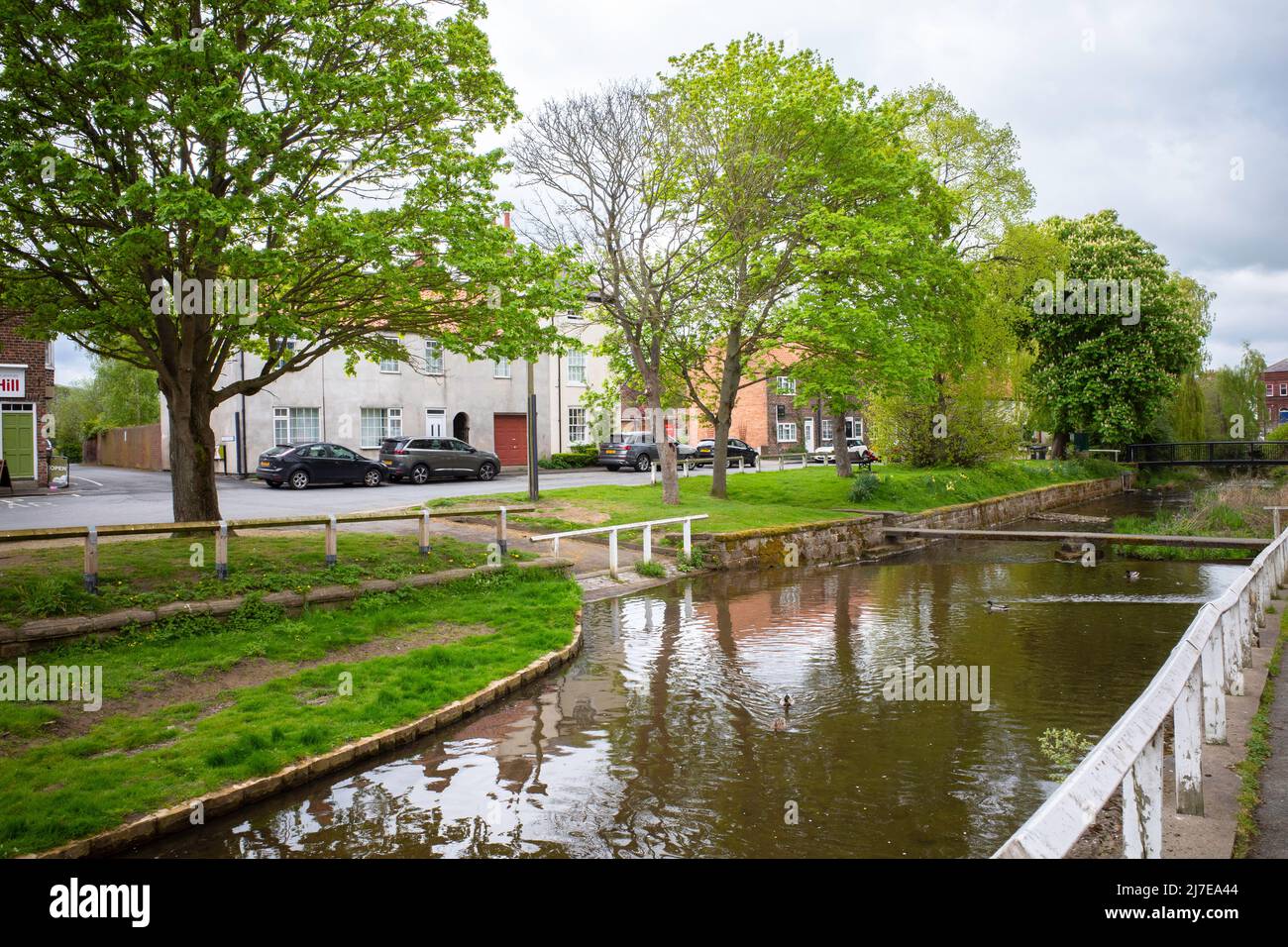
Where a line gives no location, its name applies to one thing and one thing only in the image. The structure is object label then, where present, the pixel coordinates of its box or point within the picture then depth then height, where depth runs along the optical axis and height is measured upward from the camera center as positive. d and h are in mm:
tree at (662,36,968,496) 21156 +6910
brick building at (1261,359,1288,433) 87812 +5723
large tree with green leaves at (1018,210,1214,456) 37500 +5044
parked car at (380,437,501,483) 28938 +48
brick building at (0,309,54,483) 25016 +1971
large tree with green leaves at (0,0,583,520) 9430 +3249
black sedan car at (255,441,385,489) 26320 -83
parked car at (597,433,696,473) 37156 +153
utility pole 20116 +178
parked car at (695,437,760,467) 42031 +151
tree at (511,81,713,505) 20406 +6148
